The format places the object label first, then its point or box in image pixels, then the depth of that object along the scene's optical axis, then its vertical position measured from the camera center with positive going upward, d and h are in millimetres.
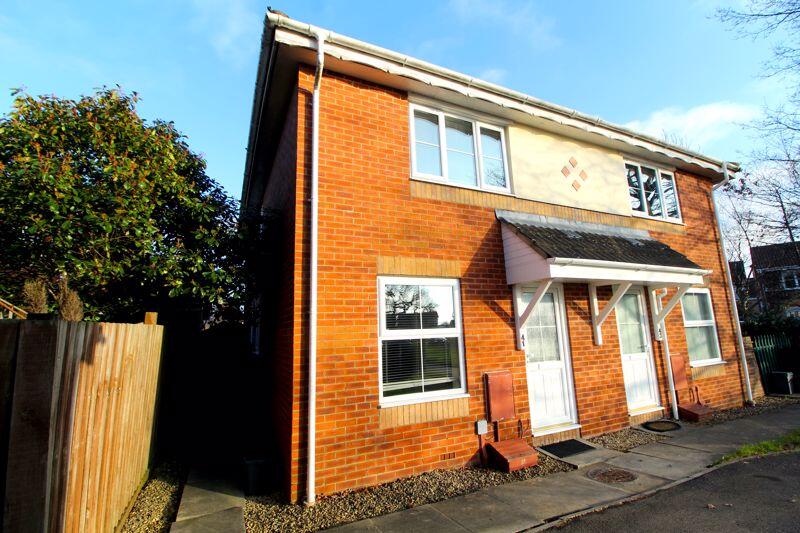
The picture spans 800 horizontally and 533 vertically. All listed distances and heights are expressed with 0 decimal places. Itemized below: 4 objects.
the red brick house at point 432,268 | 4902 +1074
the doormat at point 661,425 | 7035 -1645
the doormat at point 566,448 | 5848 -1672
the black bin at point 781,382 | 9906 -1312
